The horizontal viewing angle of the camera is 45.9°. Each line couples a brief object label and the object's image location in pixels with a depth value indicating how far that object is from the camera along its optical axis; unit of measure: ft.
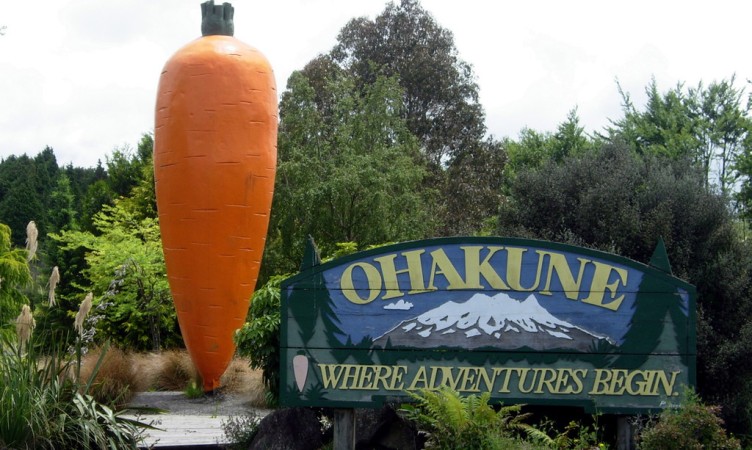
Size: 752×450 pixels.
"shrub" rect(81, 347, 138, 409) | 41.35
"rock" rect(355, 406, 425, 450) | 25.02
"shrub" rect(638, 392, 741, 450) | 20.15
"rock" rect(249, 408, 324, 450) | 24.77
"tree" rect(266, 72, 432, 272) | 65.77
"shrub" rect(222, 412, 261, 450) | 26.37
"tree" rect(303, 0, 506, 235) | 93.67
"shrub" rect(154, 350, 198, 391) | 49.49
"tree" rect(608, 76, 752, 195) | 83.71
